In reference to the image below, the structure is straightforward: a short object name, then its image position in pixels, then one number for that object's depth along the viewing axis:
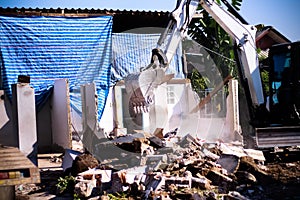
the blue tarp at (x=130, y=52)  12.72
